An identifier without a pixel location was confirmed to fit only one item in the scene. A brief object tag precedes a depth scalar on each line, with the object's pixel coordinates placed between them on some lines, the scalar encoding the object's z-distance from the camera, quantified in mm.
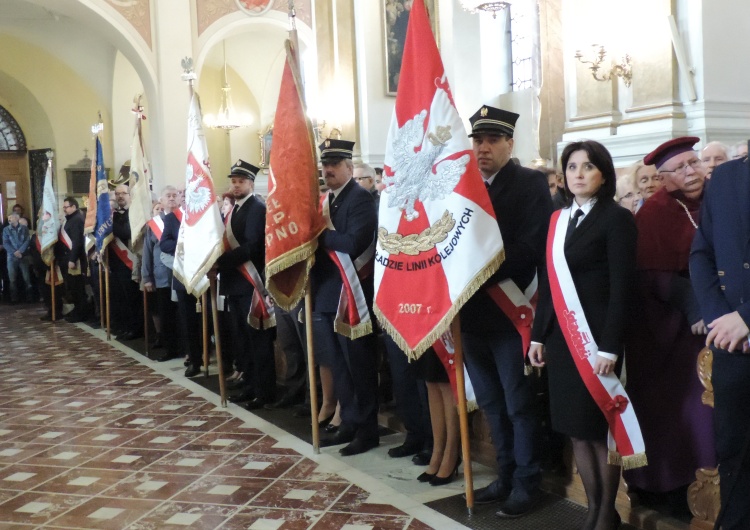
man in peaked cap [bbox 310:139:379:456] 4219
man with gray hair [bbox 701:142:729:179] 3512
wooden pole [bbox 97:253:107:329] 9164
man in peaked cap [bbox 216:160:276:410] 5230
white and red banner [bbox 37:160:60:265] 10539
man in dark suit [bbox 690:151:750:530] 2221
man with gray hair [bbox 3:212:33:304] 13016
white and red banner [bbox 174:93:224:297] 5316
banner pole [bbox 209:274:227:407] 5380
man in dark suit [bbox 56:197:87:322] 10062
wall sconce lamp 6215
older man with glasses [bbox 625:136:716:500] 2869
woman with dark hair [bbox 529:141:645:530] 2699
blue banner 8547
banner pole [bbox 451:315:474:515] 3291
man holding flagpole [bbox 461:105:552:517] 3240
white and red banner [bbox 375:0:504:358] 3188
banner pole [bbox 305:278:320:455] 4250
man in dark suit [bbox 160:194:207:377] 6703
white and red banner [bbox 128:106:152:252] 7863
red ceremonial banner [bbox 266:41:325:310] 4207
